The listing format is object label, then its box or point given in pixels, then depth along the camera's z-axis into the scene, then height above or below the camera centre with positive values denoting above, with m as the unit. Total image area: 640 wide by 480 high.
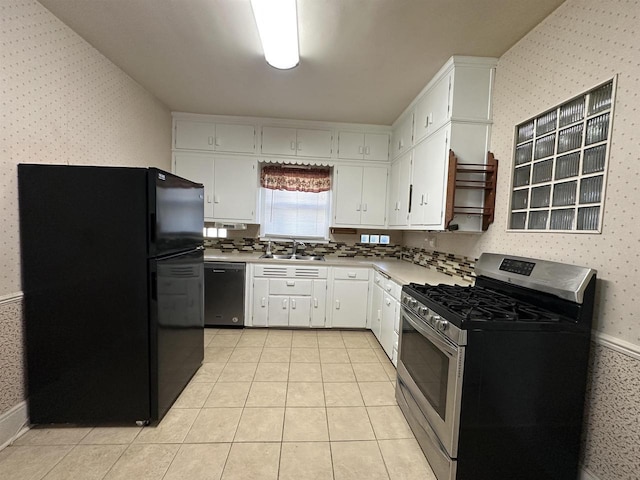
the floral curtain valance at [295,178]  3.79 +0.64
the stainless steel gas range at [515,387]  1.30 -0.71
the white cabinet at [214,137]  3.49 +1.07
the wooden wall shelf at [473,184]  2.13 +0.39
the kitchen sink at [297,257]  3.64 -0.41
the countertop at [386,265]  2.46 -0.41
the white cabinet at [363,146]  3.63 +1.08
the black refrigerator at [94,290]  1.65 -0.44
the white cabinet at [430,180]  2.27 +0.46
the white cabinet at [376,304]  3.05 -0.84
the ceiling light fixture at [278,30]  1.55 +1.21
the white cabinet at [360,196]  3.67 +0.43
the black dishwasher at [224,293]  3.31 -0.84
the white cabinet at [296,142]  3.57 +1.08
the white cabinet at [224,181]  3.53 +0.53
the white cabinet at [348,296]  3.40 -0.81
